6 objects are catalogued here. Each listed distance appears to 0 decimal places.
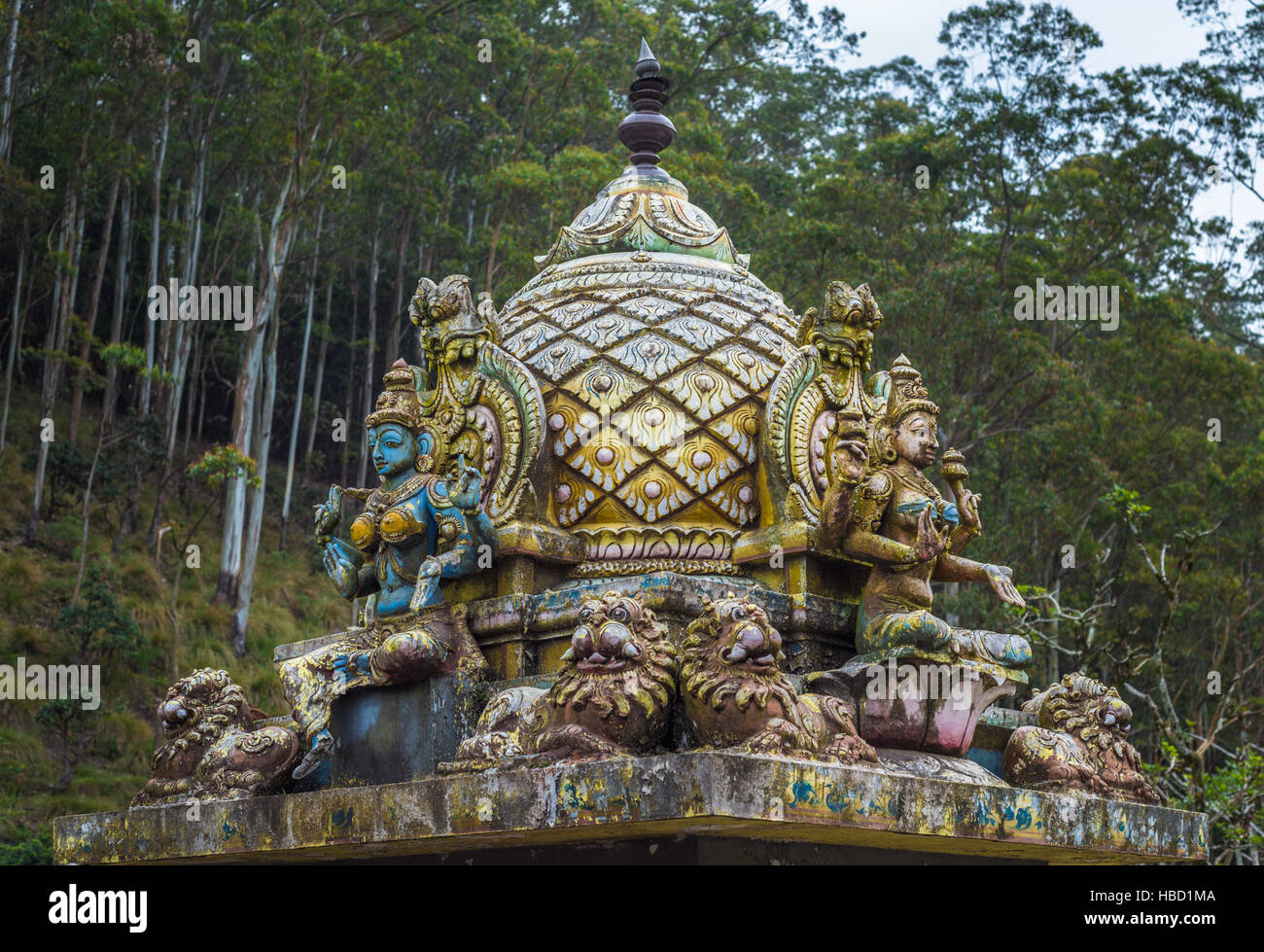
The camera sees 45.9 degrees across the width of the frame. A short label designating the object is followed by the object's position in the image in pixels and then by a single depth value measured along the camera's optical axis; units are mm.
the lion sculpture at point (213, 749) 5121
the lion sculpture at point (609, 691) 4238
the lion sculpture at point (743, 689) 4176
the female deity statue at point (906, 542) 4958
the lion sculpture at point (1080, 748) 5117
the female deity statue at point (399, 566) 5043
